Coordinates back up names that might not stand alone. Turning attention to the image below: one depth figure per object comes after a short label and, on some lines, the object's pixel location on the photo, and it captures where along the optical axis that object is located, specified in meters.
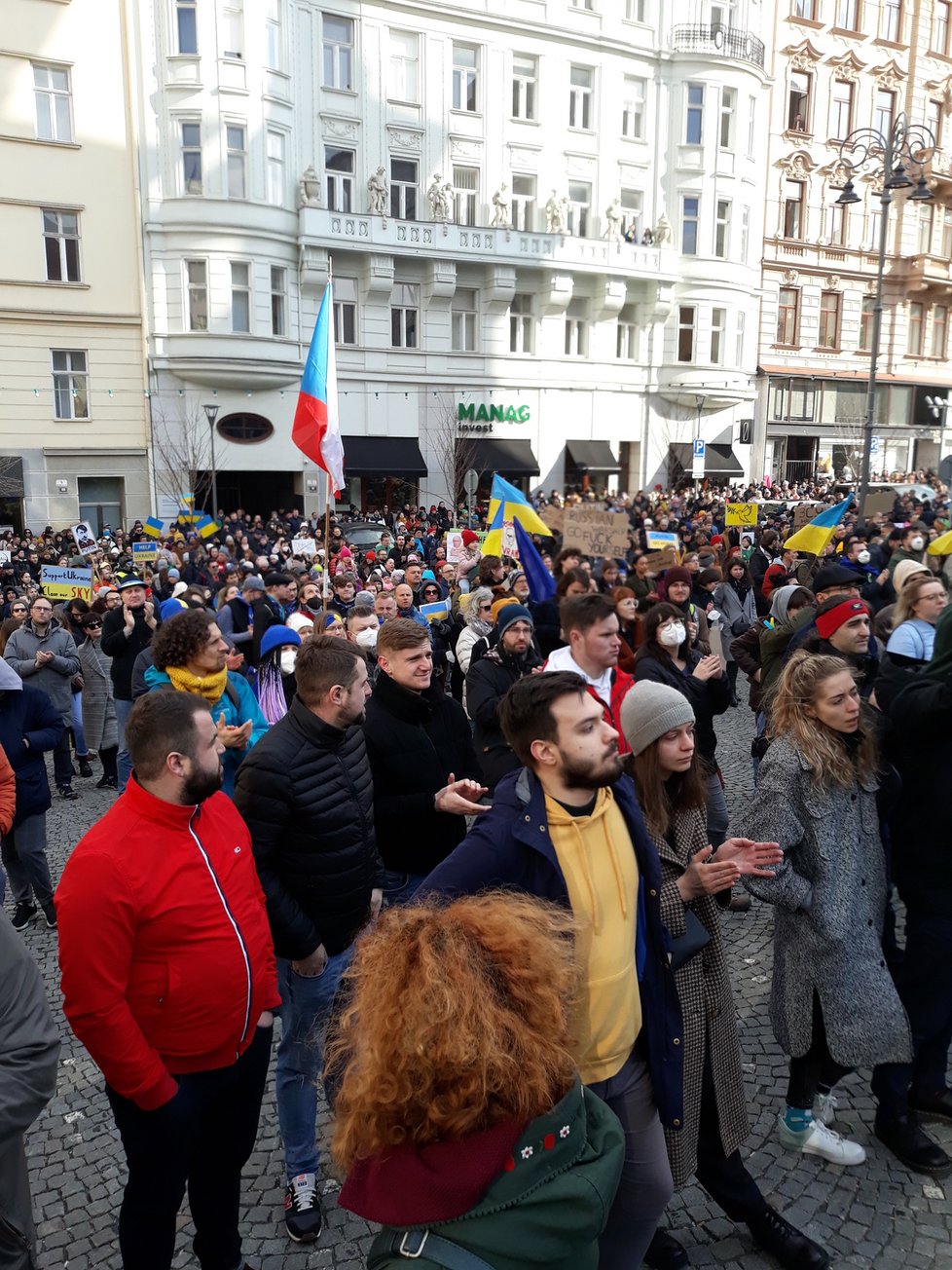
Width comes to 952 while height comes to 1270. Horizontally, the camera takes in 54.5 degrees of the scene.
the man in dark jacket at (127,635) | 7.53
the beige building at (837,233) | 37.03
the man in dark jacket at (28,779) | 5.11
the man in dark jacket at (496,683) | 4.84
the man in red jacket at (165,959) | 2.38
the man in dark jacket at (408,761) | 3.72
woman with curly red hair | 1.46
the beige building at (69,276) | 25.17
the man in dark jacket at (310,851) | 3.10
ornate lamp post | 14.24
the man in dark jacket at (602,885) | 2.38
